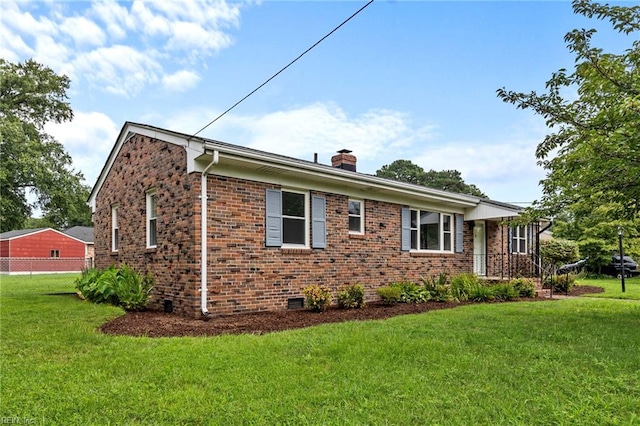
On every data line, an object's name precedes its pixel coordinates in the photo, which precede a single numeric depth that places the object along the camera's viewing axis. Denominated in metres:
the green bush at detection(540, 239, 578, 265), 20.06
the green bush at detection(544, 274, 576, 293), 13.72
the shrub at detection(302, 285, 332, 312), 8.82
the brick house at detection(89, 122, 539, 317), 8.23
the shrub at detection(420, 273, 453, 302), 10.77
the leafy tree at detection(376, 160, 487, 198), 47.94
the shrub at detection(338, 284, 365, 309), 9.54
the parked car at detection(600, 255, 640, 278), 22.89
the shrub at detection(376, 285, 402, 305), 10.24
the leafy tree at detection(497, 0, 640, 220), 5.59
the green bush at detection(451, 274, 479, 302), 11.10
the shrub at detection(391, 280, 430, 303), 10.40
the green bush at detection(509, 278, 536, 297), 12.25
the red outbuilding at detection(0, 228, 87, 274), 32.94
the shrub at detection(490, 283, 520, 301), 11.45
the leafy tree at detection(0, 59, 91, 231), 17.78
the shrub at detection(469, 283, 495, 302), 11.09
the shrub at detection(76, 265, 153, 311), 8.99
